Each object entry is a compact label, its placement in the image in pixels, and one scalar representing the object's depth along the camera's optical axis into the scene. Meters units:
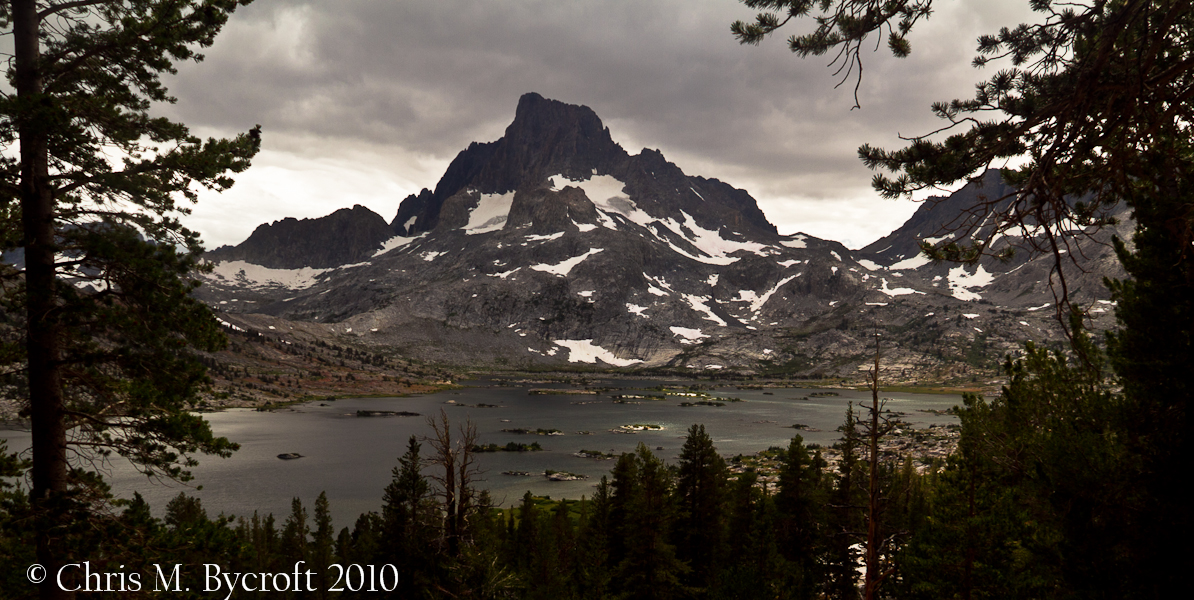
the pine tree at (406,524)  32.38
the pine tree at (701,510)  41.06
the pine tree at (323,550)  46.55
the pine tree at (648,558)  33.69
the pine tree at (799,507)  42.06
